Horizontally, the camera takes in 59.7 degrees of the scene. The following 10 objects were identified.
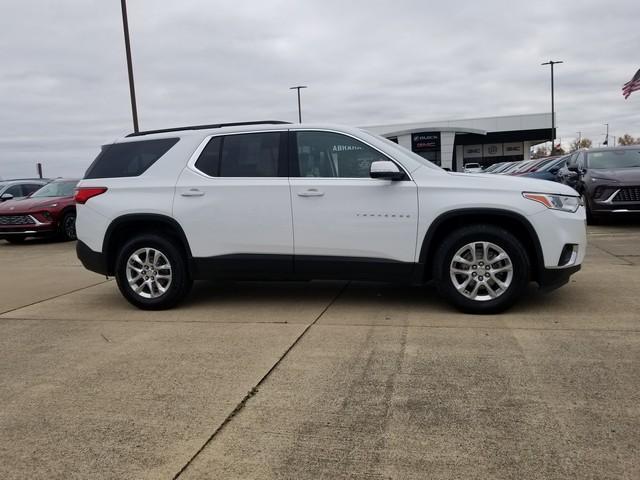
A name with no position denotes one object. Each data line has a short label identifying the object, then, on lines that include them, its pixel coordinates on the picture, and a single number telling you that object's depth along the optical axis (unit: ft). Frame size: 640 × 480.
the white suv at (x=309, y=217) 16.60
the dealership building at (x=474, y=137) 159.74
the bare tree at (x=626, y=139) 293.23
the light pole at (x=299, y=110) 140.60
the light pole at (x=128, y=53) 56.80
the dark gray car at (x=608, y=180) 35.81
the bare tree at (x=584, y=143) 343.87
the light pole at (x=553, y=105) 139.54
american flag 84.58
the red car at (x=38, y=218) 42.27
